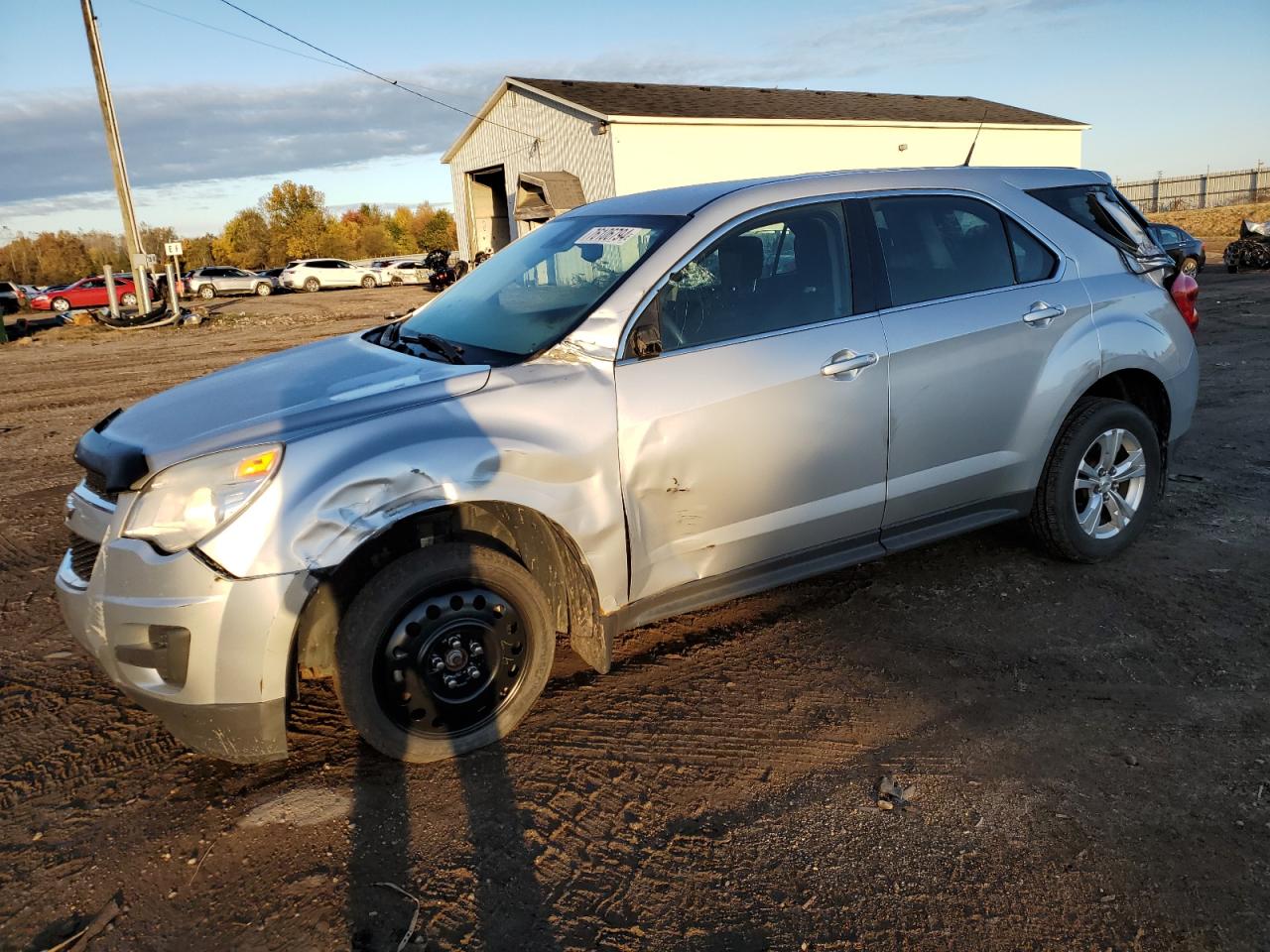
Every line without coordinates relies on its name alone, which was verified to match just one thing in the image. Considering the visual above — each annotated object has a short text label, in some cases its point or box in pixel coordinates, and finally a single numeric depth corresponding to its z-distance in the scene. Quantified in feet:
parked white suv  145.07
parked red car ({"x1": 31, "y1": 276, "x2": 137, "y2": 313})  117.50
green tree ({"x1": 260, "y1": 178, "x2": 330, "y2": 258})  260.83
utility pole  76.33
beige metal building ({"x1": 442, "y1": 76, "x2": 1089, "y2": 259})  86.17
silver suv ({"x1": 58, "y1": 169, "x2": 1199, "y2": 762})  9.11
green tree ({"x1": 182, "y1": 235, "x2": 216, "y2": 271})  285.23
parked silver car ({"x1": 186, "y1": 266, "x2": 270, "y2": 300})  138.10
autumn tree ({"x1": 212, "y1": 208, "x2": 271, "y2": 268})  267.18
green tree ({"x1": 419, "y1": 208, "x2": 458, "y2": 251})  289.33
